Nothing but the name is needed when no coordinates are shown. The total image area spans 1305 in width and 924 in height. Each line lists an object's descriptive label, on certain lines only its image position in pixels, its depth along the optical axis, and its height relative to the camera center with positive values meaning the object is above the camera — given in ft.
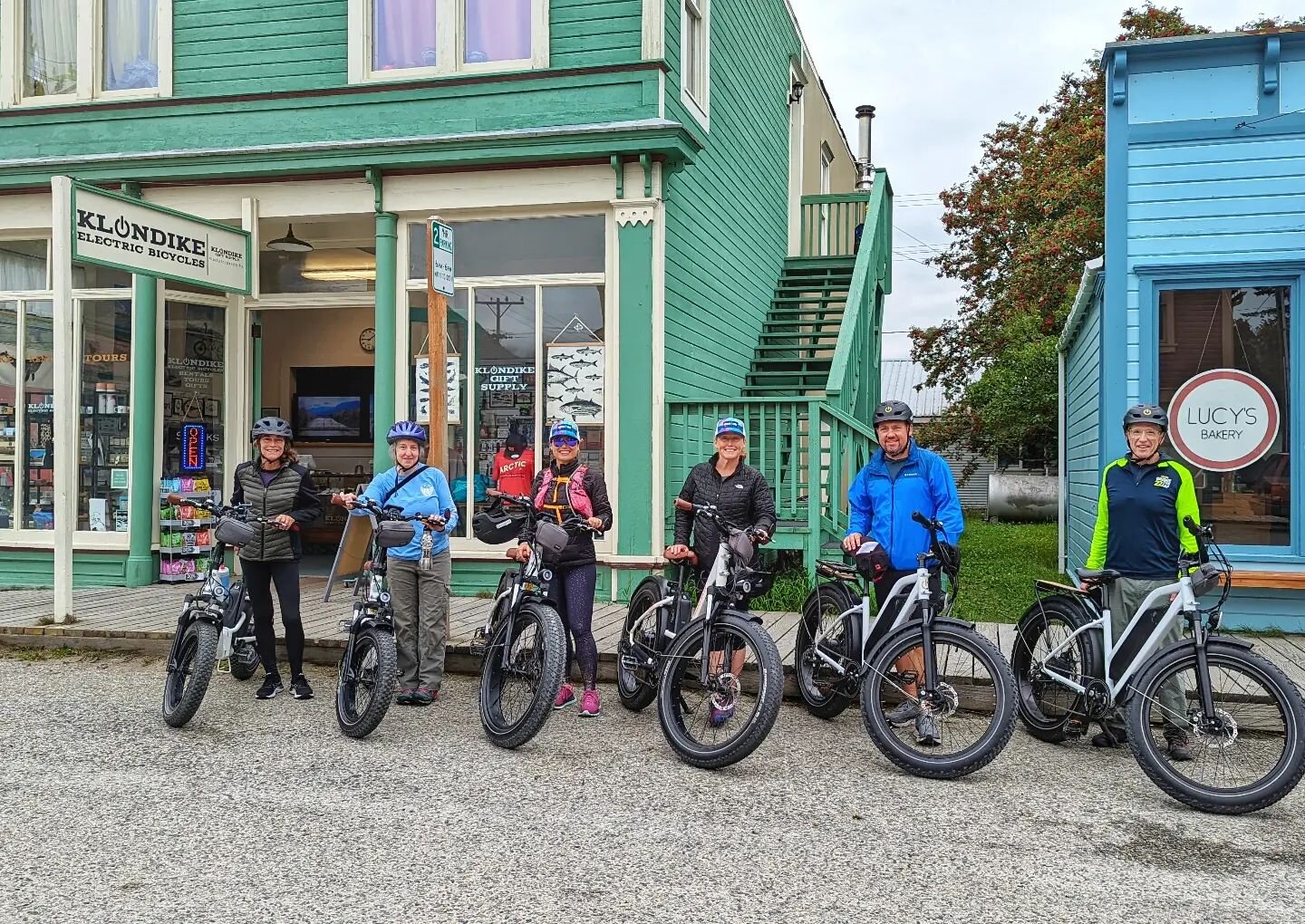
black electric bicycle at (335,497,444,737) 18.89 -3.20
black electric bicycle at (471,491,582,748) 18.21 -3.22
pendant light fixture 35.94 +6.81
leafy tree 68.95 +13.36
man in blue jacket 19.24 -0.54
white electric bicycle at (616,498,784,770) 17.08 -3.20
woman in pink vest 20.74 -1.45
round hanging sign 26.78 +1.07
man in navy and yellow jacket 18.60 -0.88
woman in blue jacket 21.66 -2.33
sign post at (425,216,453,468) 24.61 +3.33
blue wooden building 26.86 +4.56
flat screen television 43.86 +1.46
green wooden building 30.94 +6.62
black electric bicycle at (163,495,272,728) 19.76 -3.13
